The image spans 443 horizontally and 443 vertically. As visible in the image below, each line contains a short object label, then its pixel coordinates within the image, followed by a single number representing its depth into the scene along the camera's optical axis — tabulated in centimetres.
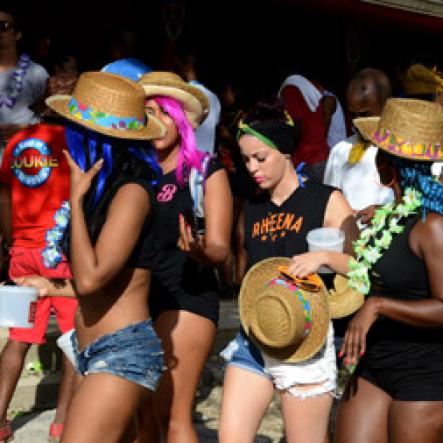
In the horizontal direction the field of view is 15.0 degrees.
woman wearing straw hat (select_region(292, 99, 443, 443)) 651
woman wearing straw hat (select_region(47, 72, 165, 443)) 600
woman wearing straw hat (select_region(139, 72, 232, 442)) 760
